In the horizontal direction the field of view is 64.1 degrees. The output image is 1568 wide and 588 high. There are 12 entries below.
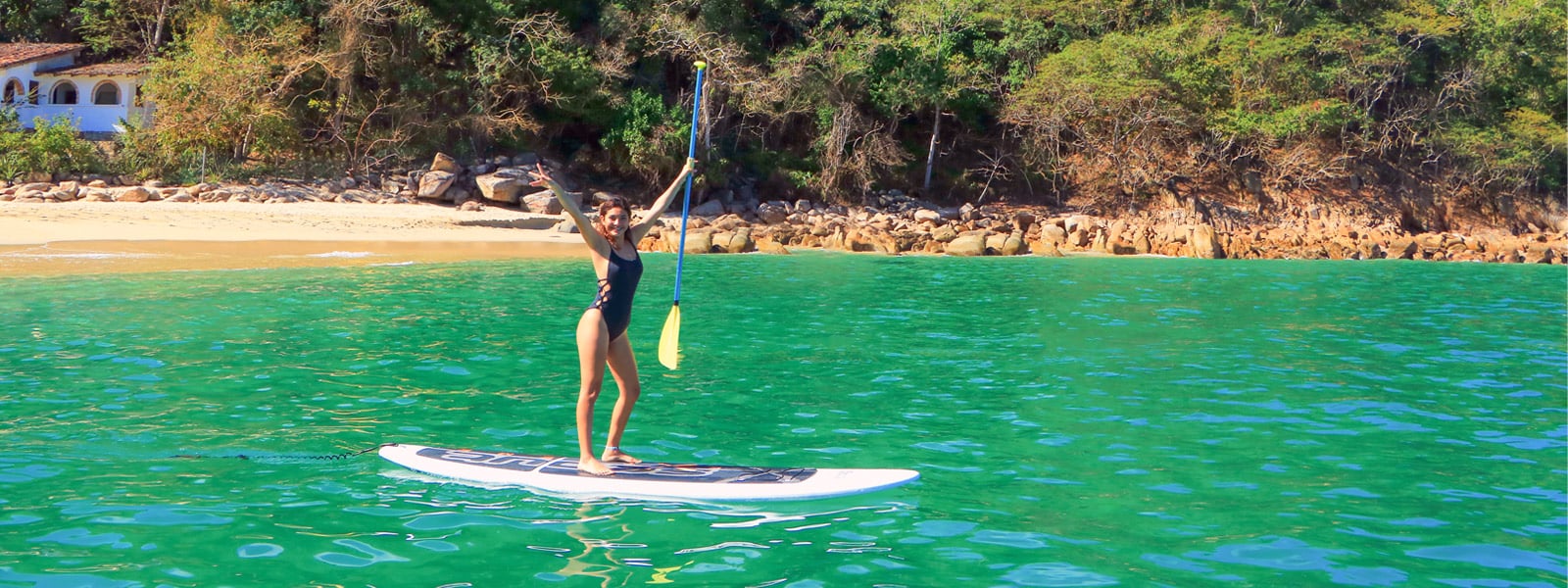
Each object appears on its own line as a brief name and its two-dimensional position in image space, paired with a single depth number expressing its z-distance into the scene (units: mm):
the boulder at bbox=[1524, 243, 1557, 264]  30578
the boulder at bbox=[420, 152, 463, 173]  29969
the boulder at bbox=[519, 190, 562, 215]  29375
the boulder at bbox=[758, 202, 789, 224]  31938
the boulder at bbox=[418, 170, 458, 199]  29172
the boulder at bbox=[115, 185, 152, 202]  25266
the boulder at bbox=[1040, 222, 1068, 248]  30594
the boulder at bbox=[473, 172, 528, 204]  29141
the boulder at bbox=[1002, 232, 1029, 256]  28688
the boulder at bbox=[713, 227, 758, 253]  26969
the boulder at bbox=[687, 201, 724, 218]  31911
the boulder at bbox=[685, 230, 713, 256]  26641
